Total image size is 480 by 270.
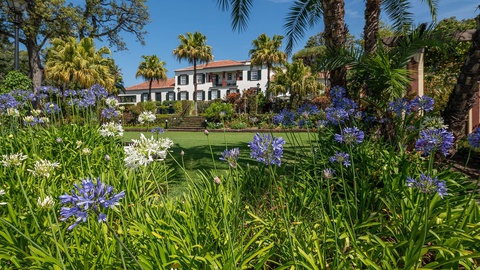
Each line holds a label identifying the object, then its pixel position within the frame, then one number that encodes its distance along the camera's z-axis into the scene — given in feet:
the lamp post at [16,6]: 31.68
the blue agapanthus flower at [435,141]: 6.04
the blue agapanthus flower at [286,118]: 11.16
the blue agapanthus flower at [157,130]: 9.55
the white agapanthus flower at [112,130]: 8.12
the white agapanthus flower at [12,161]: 6.14
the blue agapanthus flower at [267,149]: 5.52
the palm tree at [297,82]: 114.73
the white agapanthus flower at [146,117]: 8.28
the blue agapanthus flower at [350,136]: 6.64
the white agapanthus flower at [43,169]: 6.18
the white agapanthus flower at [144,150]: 5.09
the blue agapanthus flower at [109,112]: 11.71
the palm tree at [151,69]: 176.45
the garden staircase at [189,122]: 98.57
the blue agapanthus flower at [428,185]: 4.87
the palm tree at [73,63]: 79.10
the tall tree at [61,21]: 66.03
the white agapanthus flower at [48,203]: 5.31
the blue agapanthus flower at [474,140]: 6.77
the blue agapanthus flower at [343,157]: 6.01
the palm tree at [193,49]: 152.87
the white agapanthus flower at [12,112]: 13.01
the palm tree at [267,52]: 135.64
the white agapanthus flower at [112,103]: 12.25
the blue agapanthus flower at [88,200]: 3.65
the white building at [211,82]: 172.96
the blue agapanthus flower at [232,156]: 5.91
